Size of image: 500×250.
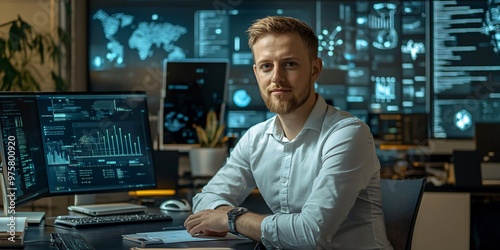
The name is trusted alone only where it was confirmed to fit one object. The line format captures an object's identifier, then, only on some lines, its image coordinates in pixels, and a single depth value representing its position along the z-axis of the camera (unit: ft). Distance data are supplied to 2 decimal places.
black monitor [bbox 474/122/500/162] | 16.46
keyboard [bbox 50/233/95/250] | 6.89
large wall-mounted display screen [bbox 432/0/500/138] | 21.45
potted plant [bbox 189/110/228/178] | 13.39
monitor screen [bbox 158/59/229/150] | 15.43
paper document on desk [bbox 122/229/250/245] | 7.34
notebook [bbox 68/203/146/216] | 9.17
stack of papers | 7.00
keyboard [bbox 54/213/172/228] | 8.40
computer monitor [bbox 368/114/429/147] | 18.43
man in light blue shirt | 7.20
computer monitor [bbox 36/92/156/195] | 9.11
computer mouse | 9.77
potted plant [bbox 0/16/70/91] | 14.55
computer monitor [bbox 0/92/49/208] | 7.72
